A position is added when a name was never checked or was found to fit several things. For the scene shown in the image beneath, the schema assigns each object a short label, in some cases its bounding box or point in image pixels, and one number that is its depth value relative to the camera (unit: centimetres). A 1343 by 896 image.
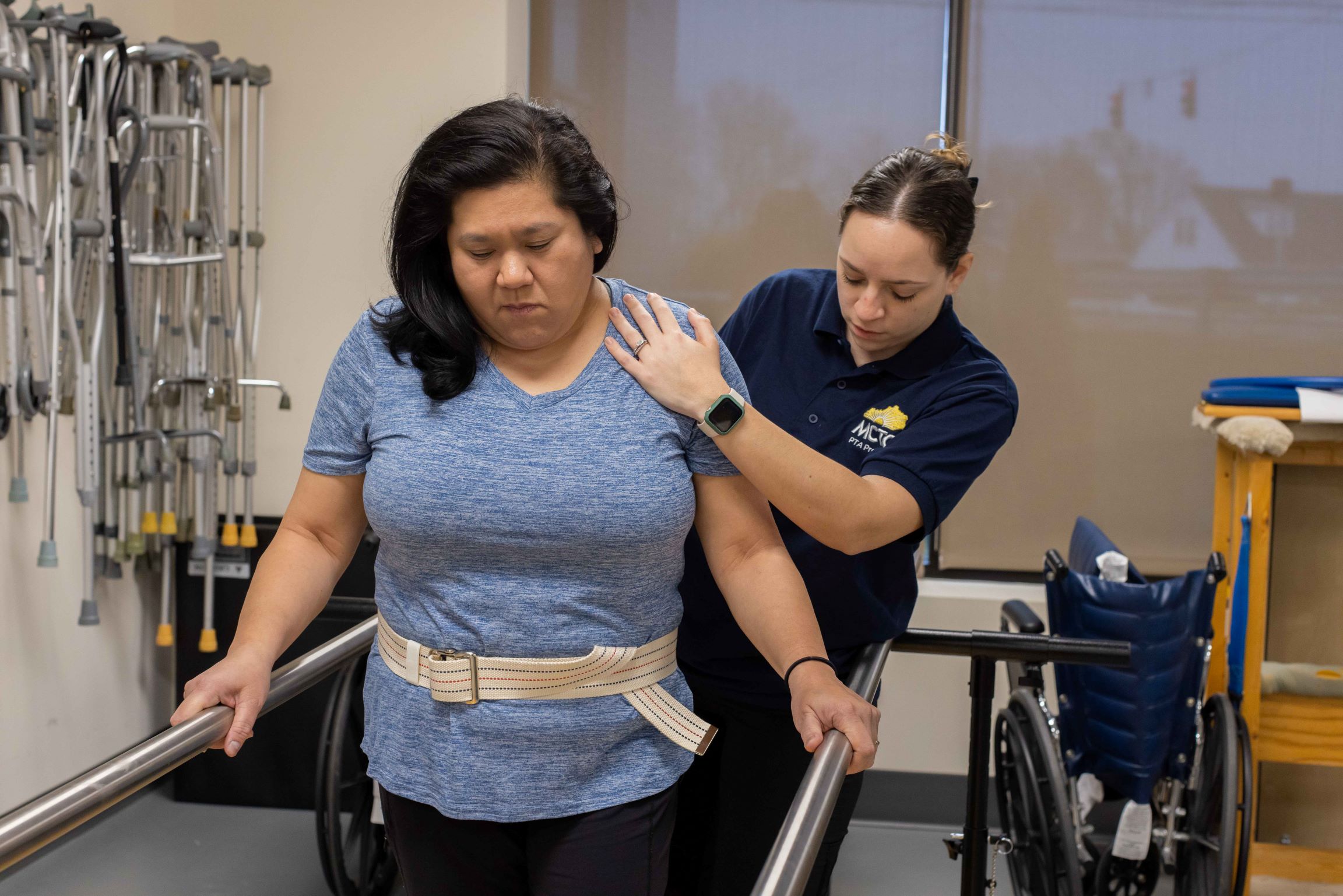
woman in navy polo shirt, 137
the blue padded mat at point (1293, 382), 256
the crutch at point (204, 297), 284
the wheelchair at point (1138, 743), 232
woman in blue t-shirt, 105
